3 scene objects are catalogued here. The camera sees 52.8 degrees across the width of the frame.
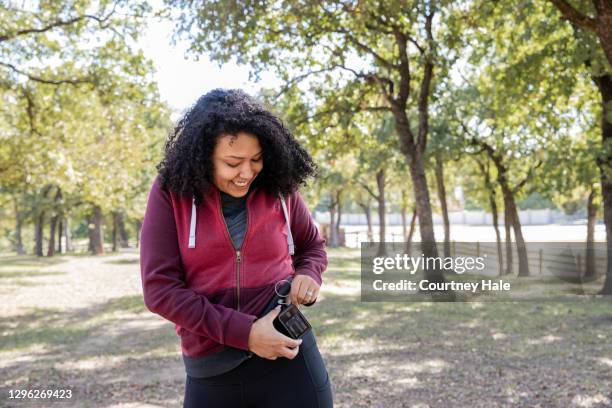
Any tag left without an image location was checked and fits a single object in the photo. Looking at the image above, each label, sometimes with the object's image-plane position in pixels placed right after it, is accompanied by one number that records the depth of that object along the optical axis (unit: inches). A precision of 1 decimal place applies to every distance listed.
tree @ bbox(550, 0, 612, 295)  277.3
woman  67.2
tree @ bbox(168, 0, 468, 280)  426.9
